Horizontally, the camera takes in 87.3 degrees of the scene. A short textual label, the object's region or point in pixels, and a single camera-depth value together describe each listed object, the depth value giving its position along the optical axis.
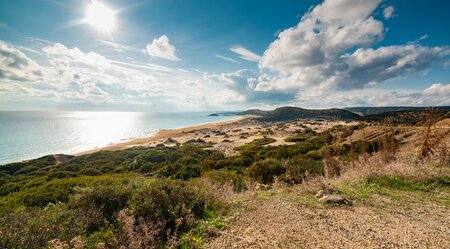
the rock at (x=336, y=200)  5.99
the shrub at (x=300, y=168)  9.80
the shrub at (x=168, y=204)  4.99
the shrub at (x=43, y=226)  3.86
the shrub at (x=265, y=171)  12.91
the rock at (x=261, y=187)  8.32
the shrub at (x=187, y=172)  17.61
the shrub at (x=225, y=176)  12.39
